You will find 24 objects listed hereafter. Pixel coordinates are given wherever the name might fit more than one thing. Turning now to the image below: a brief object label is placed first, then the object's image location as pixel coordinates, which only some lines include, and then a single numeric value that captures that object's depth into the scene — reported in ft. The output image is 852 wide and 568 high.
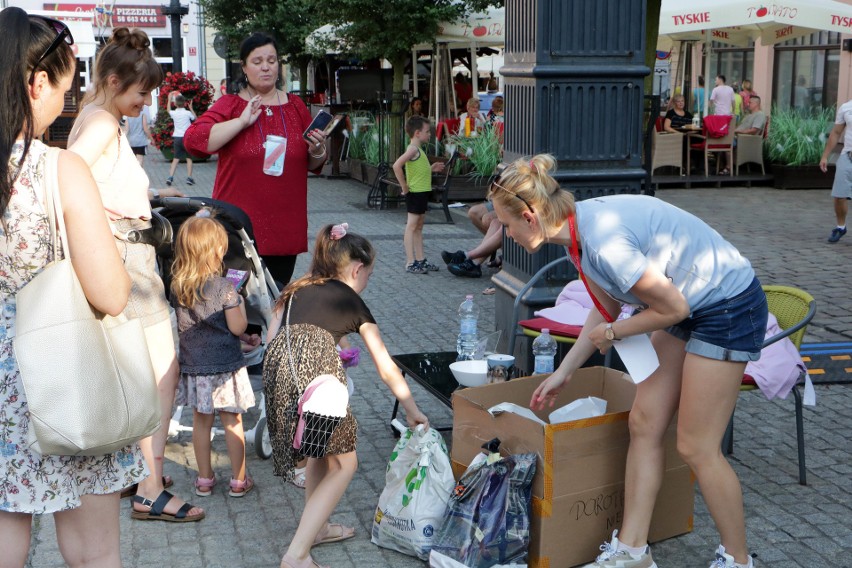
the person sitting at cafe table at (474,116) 55.01
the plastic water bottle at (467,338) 16.30
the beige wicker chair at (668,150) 56.80
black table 15.04
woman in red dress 16.90
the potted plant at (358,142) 60.23
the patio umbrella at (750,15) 49.06
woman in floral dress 7.60
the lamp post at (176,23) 72.95
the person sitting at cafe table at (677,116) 59.98
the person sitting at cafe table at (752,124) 58.49
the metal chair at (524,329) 16.07
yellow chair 15.12
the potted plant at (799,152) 54.54
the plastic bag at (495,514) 11.72
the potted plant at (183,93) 74.90
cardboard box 11.82
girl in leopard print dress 12.03
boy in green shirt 33.19
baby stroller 15.31
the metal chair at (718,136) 56.39
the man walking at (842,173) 36.63
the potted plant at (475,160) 47.78
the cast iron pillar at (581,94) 19.43
